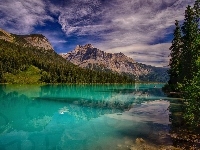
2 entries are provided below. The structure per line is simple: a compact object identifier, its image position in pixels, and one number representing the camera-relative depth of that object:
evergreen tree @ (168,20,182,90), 68.00
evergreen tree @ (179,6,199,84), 46.40
